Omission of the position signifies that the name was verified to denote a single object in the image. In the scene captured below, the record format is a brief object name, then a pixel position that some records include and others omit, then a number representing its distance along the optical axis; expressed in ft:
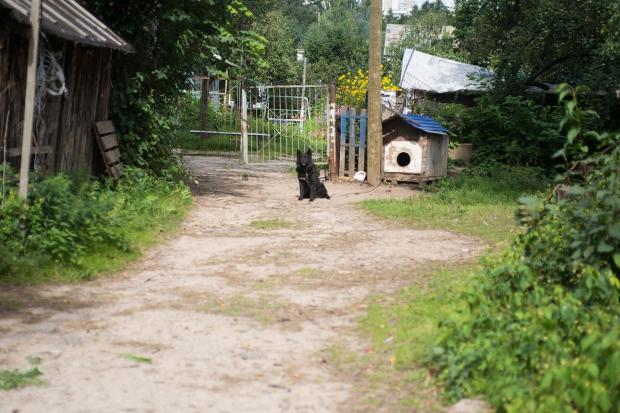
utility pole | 60.39
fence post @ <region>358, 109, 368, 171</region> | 61.82
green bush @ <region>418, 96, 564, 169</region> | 68.03
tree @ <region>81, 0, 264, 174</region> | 45.27
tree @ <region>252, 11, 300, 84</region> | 135.95
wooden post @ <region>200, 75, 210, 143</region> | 93.81
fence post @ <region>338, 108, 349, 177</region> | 62.59
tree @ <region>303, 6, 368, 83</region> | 177.47
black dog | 51.13
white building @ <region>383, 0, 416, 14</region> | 475.97
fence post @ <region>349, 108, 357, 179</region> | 62.18
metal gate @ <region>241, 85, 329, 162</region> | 78.48
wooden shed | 30.83
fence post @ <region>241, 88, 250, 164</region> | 74.49
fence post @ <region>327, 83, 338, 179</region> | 63.31
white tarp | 97.66
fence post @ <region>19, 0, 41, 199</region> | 27.14
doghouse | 60.44
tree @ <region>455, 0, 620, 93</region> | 67.15
